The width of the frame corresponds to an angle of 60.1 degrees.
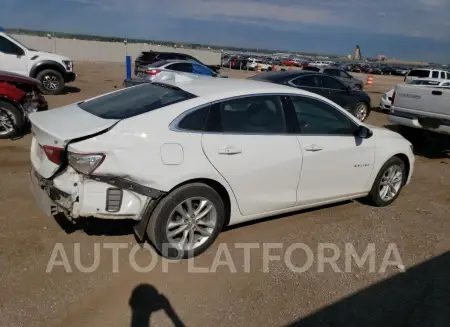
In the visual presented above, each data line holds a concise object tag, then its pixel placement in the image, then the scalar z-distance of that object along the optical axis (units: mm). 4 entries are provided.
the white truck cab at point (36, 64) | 12633
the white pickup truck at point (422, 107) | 7113
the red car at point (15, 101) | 6824
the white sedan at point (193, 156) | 3037
